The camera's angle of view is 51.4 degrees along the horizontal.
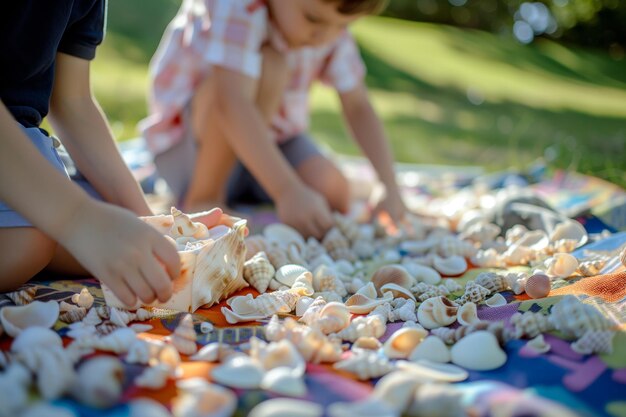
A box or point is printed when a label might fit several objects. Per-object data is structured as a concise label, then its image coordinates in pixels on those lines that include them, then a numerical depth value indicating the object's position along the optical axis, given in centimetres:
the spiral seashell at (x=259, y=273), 127
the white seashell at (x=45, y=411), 68
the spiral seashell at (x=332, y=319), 102
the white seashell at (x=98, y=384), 73
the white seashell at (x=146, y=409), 69
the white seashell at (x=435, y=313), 105
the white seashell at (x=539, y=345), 92
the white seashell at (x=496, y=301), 114
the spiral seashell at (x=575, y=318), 92
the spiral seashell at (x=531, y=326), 96
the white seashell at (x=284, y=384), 77
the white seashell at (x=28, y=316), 91
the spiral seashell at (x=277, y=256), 141
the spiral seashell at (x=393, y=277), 127
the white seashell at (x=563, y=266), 128
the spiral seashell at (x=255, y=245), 144
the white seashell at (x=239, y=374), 78
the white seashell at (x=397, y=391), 75
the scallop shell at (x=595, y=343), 90
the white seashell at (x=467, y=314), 104
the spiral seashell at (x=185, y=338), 91
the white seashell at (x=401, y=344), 93
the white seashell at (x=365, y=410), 70
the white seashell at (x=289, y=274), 128
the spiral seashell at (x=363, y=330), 100
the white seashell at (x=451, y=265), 143
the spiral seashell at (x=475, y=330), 95
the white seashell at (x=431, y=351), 91
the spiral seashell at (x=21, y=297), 105
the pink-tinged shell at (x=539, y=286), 114
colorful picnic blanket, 75
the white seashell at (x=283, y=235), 160
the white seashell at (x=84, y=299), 108
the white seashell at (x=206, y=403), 71
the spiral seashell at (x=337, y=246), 159
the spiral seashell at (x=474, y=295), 116
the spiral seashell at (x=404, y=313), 109
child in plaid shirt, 180
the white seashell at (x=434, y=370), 84
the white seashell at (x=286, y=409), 68
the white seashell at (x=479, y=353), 89
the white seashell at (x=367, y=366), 86
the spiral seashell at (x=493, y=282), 121
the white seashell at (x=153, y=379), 78
